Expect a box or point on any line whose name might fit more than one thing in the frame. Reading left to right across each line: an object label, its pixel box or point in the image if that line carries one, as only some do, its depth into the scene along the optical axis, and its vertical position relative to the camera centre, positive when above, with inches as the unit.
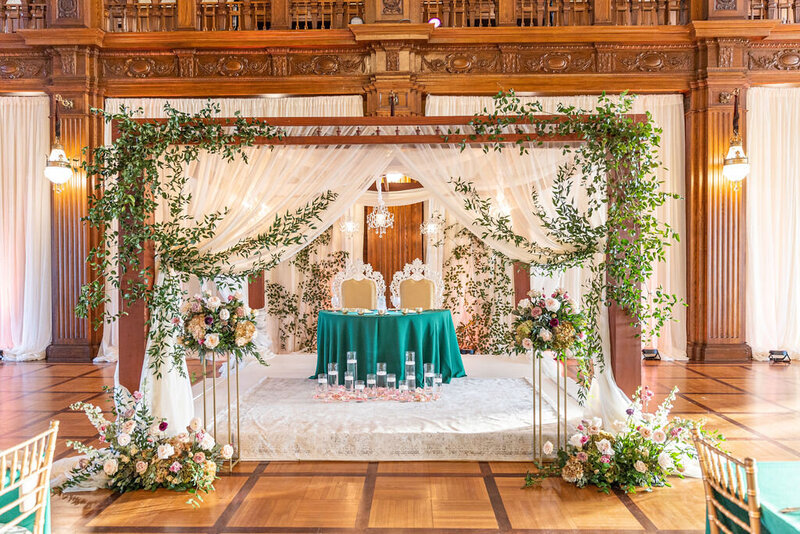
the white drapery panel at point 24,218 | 290.8 +28.9
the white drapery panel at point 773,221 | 285.1 +23.1
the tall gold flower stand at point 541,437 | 142.0 -44.5
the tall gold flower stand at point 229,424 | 145.4 -43.8
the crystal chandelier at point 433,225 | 308.1 +24.8
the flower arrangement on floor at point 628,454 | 129.0 -43.5
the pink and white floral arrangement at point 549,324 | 139.9 -13.9
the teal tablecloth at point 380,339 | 209.5 -26.0
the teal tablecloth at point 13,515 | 78.7 -34.0
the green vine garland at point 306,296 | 324.2 -14.4
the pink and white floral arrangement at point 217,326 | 139.6 -13.5
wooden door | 358.0 +16.1
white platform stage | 150.2 -43.7
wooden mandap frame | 145.3 +33.8
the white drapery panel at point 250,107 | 287.1 +85.2
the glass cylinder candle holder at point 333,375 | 193.2 -35.8
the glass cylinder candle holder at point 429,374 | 186.2 -34.3
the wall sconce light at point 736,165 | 246.2 +45.6
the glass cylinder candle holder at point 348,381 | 188.1 -37.9
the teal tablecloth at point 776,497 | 63.3 -29.5
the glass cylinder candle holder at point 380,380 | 203.2 -39.7
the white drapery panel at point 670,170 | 287.0 +50.0
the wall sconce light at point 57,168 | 232.4 +45.1
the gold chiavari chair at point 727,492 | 64.1 -27.5
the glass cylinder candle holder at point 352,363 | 194.1 -32.2
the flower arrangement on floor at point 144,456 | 128.6 -42.8
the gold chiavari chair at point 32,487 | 73.8 -29.2
